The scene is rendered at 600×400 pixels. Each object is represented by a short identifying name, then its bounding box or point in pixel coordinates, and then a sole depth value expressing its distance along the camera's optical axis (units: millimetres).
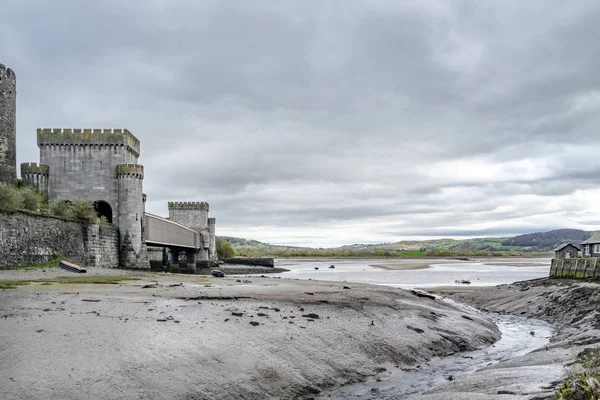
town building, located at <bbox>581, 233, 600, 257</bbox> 52238
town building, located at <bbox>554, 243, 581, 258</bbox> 64938
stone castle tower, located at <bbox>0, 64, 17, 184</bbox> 43469
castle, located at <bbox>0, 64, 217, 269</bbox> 46875
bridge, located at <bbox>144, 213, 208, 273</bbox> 51688
